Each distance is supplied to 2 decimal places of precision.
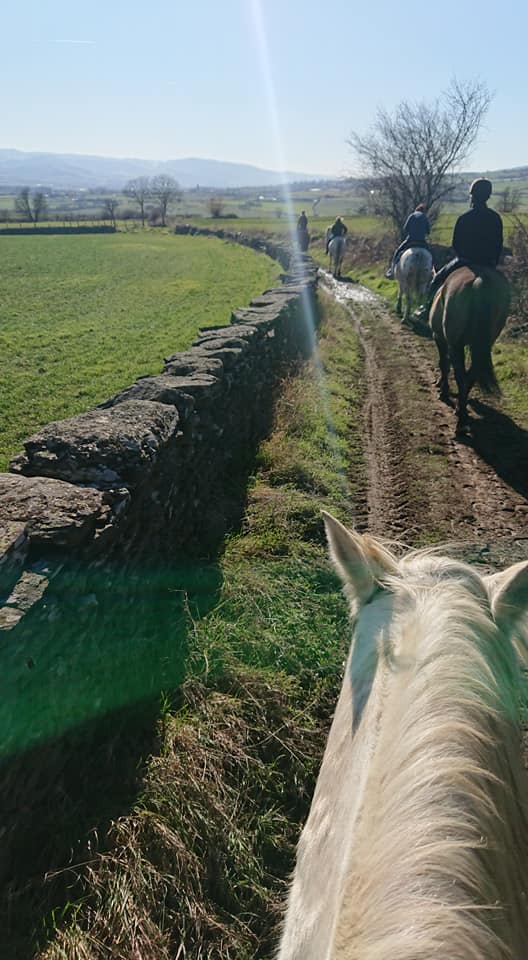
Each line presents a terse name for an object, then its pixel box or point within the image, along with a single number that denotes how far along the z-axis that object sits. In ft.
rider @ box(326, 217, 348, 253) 84.33
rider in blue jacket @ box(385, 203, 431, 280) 53.01
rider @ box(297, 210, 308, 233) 114.42
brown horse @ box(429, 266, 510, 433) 27.66
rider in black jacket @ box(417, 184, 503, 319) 29.89
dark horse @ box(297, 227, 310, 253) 113.29
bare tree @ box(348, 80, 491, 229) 80.74
